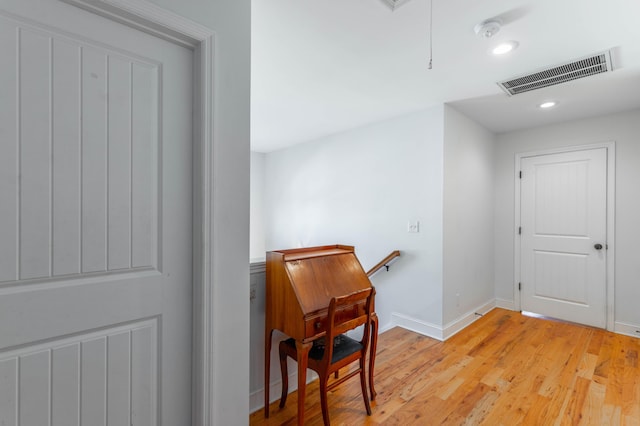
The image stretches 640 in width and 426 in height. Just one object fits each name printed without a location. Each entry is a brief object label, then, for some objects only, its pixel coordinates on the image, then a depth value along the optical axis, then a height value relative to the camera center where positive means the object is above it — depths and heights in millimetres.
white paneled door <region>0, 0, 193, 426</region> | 994 -38
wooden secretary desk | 1729 -515
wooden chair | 1700 -862
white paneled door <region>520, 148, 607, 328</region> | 3346 -265
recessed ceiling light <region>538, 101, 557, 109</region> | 2982 +1097
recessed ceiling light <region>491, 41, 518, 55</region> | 1956 +1102
